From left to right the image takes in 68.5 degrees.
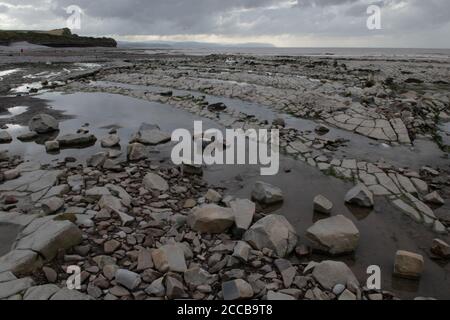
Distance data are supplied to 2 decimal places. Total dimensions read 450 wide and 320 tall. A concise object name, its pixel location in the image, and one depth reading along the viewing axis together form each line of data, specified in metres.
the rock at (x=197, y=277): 4.83
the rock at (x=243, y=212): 6.19
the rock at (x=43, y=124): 12.98
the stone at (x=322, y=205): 7.10
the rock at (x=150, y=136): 11.52
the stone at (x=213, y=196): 7.46
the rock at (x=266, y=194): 7.45
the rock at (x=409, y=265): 5.17
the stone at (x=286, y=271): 4.93
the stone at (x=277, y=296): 4.54
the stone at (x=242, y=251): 5.37
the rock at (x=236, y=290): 4.55
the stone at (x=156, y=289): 4.60
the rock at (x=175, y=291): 4.56
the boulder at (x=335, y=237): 5.74
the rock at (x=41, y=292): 4.30
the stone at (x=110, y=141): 11.38
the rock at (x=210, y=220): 6.14
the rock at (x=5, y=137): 11.86
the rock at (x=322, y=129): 12.93
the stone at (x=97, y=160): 9.26
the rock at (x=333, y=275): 4.84
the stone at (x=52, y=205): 6.62
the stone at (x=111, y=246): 5.51
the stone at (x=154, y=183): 7.83
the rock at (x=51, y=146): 10.96
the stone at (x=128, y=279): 4.71
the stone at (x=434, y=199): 7.59
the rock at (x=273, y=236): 5.69
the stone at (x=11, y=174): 8.48
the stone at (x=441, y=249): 5.68
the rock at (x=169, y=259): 5.07
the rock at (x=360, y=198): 7.41
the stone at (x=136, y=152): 9.97
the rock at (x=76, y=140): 11.47
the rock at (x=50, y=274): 4.74
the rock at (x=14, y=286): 4.32
